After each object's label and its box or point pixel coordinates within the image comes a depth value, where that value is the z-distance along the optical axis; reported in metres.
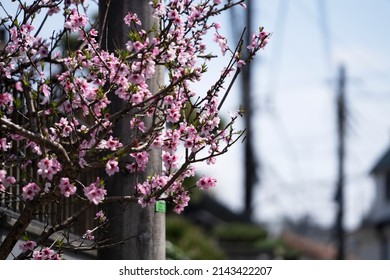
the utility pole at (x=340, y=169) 65.95
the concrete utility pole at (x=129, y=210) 14.08
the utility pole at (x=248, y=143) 59.59
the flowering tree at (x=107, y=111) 11.71
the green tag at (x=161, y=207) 14.29
